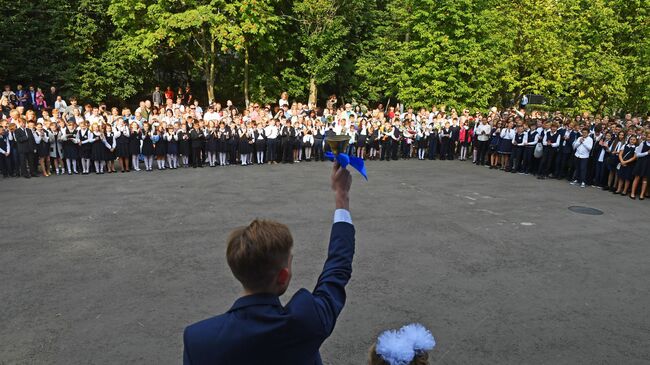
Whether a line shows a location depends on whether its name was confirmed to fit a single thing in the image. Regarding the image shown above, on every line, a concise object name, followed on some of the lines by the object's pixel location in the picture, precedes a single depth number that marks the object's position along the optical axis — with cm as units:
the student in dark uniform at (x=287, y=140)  2014
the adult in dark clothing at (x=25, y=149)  1574
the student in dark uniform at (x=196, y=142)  1848
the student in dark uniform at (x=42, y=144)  1611
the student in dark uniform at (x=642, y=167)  1454
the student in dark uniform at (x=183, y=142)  1834
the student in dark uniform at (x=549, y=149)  1798
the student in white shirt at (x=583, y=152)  1666
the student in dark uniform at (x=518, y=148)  1909
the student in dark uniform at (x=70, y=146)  1650
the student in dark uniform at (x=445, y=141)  2255
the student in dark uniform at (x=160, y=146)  1812
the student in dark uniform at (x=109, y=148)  1695
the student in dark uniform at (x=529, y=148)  1862
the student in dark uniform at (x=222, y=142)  1902
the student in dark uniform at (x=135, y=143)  1759
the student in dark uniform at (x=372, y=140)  2172
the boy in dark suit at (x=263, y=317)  201
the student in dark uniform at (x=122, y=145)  1734
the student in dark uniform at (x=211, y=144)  1883
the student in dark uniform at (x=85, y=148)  1667
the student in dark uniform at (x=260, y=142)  1977
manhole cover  1263
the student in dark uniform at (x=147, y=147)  1777
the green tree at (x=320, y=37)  2984
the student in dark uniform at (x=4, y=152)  1559
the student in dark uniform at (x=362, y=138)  2162
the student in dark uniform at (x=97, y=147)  1670
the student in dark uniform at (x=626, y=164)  1499
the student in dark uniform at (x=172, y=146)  1811
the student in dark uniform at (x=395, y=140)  2191
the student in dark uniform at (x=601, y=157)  1619
